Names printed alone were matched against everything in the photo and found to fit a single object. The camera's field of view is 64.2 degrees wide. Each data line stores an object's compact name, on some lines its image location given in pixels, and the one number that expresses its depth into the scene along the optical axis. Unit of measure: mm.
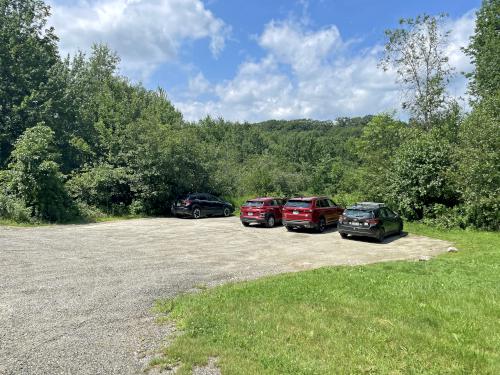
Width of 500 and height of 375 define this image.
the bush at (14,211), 18812
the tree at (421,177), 20781
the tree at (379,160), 24609
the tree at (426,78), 29328
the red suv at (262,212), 20248
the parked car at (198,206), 24578
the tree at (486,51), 27886
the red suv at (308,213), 18188
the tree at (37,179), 19500
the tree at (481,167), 18062
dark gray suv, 15977
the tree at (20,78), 26406
